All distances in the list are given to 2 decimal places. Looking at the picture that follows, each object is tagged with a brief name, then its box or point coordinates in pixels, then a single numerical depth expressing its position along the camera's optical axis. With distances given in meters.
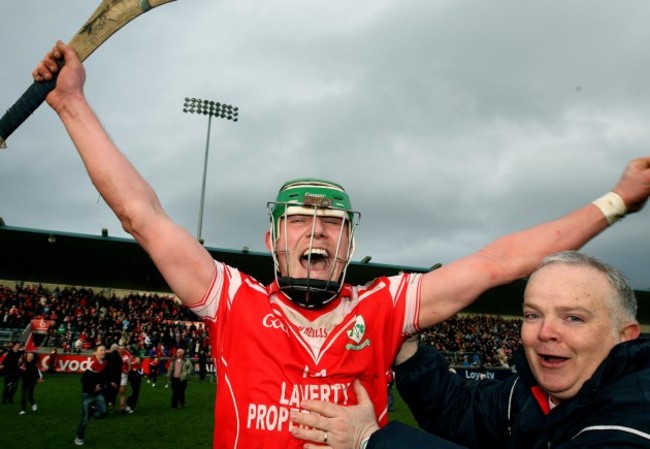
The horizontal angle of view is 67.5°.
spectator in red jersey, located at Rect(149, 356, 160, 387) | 24.22
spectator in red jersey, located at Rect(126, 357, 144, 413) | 16.25
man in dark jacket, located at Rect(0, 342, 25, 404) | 16.72
